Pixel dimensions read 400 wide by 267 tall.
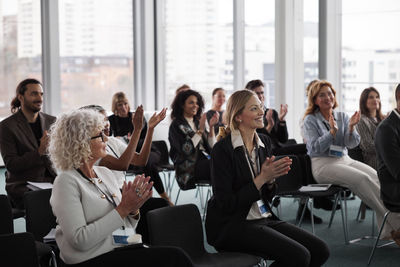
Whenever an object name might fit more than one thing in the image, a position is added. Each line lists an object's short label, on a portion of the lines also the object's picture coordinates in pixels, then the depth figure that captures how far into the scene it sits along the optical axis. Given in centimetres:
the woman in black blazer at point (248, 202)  313
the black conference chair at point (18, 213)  410
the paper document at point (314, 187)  485
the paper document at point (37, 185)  423
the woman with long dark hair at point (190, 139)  564
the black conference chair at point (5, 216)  329
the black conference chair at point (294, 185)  470
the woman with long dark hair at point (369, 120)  586
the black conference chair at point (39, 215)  328
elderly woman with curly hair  257
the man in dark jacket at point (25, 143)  442
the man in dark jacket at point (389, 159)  423
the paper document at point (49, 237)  312
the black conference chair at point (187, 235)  294
